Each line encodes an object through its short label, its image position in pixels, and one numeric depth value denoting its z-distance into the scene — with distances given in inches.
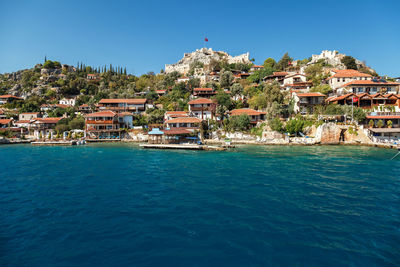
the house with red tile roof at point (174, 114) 1865.5
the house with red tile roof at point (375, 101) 1541.0
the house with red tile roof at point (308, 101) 1696.6
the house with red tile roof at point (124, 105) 2182.6
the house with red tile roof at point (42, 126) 1961.2
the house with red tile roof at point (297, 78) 2195.9
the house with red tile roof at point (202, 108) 1902.7
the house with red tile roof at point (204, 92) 2366.1
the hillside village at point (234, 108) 1476.4
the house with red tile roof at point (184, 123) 1684.3
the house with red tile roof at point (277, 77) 2431.1
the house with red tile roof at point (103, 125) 1825.8
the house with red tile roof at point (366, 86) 1712.6
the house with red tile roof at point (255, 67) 3298.2
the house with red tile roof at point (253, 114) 1737.2
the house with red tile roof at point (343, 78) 1867.1
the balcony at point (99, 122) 1824.6
